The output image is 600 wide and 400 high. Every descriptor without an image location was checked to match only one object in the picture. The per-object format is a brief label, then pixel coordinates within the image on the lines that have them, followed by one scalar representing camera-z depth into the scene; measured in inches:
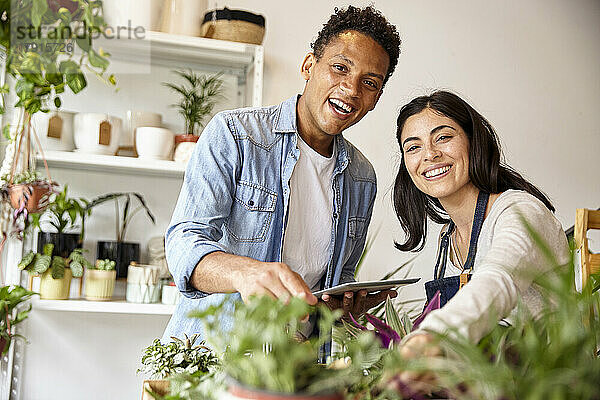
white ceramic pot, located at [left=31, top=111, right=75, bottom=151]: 80.4
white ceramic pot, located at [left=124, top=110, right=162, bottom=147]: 86.3
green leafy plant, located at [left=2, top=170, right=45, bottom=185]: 76.7
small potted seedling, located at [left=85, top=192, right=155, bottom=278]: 84.9
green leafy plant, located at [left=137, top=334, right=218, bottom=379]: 33.4
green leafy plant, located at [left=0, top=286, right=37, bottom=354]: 74.7
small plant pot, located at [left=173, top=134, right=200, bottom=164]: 83.7
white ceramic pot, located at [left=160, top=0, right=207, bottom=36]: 85.3
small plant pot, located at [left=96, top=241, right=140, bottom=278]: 84.8
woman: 44.8
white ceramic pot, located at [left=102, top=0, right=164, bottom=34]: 82.1
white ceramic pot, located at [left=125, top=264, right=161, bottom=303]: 81.7
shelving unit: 80.3
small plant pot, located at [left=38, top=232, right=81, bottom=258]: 80.2
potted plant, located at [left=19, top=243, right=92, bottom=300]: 77.3
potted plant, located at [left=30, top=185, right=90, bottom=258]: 80.3
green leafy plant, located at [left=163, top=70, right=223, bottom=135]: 90.8
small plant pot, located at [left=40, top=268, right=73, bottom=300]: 78.7
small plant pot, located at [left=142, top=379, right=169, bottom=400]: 30.2
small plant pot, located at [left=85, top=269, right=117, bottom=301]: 81.1
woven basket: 86.3
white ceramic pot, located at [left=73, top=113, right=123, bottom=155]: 80.9
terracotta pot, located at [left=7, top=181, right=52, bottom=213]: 75.5
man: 56.9
